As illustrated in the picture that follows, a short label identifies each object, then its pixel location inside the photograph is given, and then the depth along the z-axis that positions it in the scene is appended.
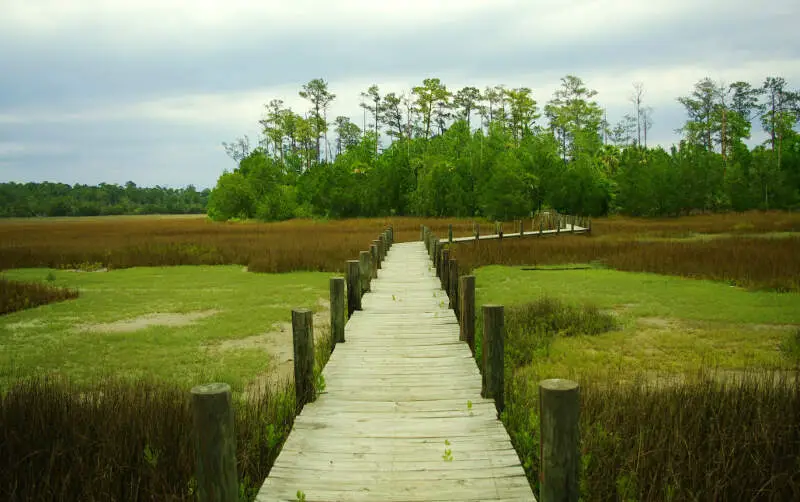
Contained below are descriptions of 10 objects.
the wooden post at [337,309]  7.56
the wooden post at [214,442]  3.10
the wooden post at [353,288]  9.74
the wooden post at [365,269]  11.57
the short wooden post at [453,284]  9.80
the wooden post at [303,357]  5.61
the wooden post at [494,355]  5.48
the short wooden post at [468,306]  7.23
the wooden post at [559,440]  3.04
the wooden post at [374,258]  14.02
